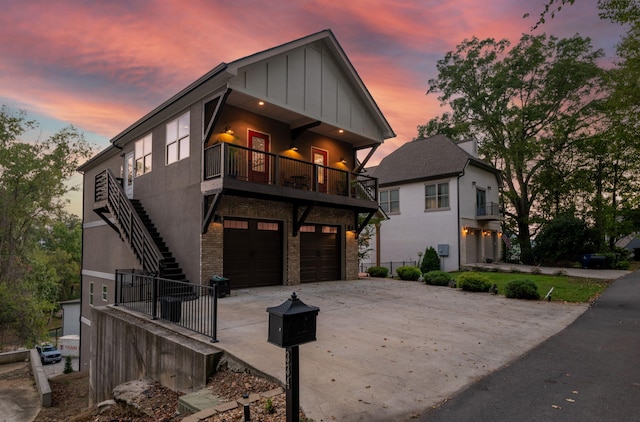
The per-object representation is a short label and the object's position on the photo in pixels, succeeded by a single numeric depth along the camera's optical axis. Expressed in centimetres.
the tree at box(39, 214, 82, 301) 4475
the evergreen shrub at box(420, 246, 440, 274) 2336
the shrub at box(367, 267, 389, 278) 1986
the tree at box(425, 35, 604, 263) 2725
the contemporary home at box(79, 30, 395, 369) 1204
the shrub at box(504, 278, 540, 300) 1195
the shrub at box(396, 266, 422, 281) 1788
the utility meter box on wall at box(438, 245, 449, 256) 2395
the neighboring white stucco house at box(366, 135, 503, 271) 2408
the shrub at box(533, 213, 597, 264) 2470
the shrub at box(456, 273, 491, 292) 1366
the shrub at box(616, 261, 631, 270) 2275
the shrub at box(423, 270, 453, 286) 1562
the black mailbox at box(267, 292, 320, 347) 333
